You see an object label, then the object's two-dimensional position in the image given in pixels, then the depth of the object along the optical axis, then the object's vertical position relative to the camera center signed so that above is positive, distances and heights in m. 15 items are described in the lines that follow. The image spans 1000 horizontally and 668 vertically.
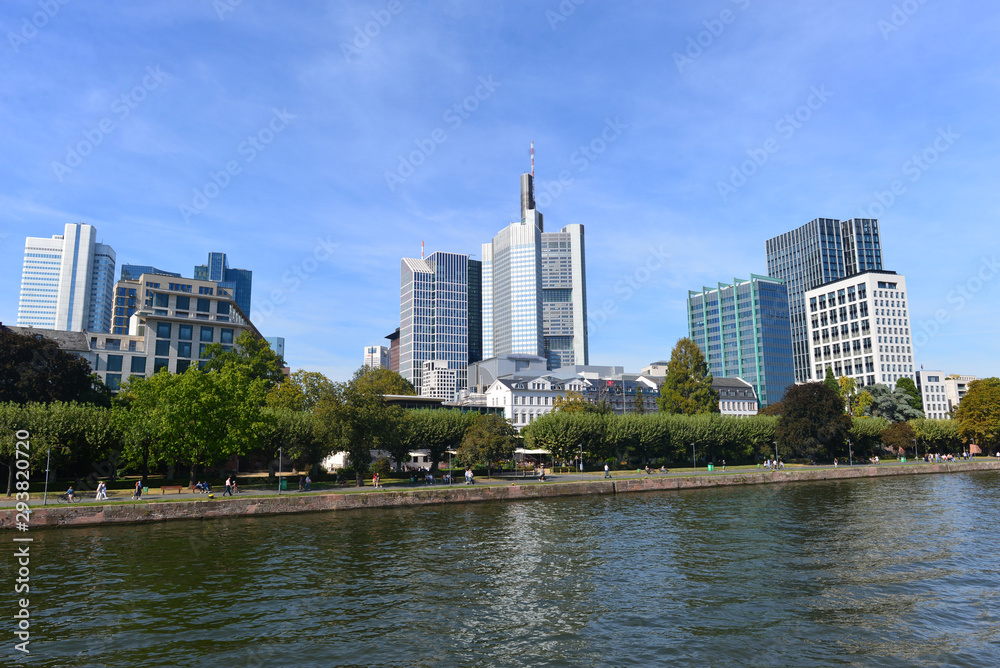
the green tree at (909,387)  148.88 +11.06
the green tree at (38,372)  68.38 +8.00
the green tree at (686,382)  111.94 +9.62
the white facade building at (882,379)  198.50 +17.39
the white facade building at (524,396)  141.38 +9.40
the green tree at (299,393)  85.19 +6.45
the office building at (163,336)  104.94 +18.93
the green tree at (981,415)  110.62 +2.79
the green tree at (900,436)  109.25 -0.99
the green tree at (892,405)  136.12 +5.87
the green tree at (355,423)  64.38 +1.43
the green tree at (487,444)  72.06 -1.11
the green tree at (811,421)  95.19 +1.66
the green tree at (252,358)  90.69 +12.55
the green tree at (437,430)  79.06 +0.71
